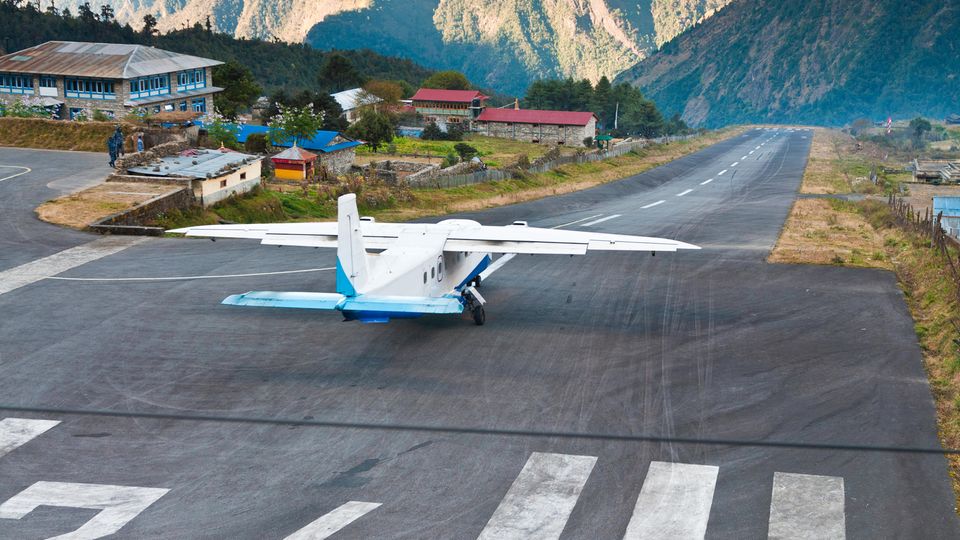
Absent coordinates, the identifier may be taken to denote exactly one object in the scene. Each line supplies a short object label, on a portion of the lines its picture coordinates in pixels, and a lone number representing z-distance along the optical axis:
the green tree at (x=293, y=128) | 80.88
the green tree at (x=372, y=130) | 103.00
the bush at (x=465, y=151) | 101.38
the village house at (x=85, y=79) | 92.75
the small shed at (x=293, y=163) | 72.25
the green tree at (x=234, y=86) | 113.91
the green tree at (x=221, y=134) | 71.19
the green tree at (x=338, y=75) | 156.38
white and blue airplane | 26.86
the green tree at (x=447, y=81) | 167.00
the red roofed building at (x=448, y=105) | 144.62
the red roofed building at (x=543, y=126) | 131.62
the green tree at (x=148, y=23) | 175.95
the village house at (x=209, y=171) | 50.06
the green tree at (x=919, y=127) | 171.62
